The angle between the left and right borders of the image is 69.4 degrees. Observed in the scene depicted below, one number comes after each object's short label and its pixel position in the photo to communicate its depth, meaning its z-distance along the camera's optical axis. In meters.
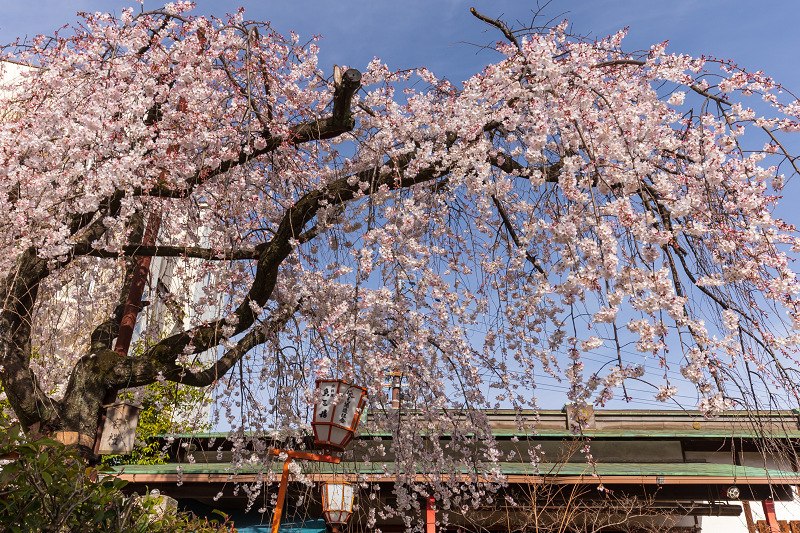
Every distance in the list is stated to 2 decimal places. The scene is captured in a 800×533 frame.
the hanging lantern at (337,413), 5.03
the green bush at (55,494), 2.21
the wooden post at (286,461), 5.52
